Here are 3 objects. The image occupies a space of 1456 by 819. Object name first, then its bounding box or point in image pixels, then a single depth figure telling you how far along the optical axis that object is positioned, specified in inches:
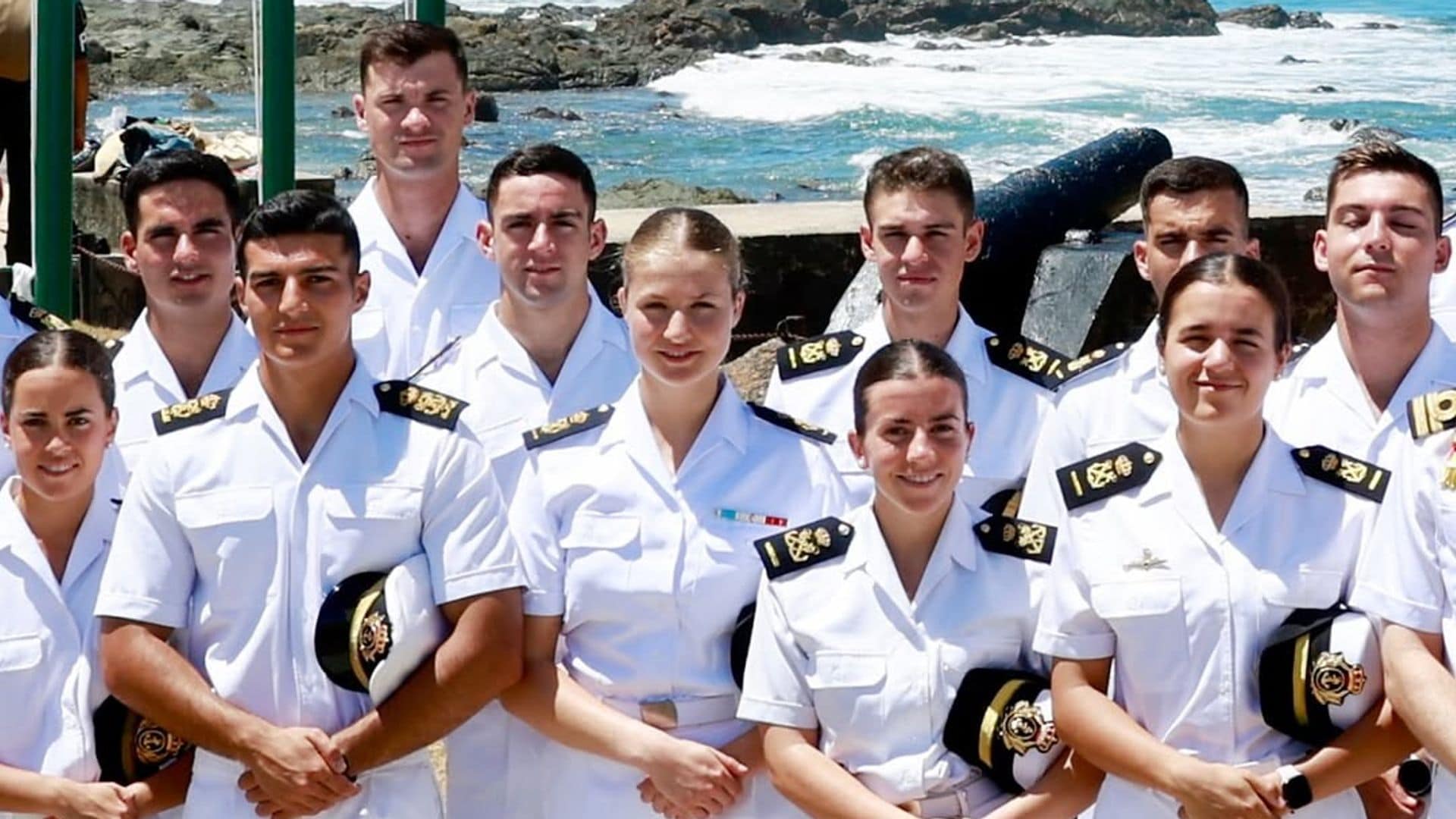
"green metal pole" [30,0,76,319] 326.3
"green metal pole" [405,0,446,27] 304.9
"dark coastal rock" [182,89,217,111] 1135.0
